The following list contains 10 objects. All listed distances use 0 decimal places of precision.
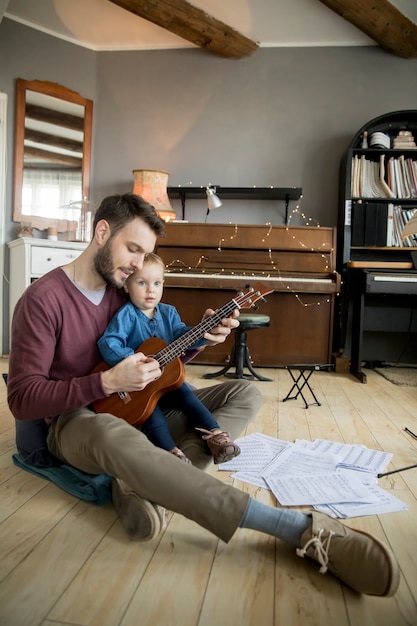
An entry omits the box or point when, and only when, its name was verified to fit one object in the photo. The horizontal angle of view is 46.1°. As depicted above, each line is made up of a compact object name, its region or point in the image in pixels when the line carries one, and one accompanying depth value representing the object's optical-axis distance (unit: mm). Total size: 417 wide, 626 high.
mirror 3914
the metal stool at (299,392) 2637
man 1063
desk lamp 3830
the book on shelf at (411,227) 2158
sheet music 1444
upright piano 3730
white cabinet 3627
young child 1519
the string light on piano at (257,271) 3670
